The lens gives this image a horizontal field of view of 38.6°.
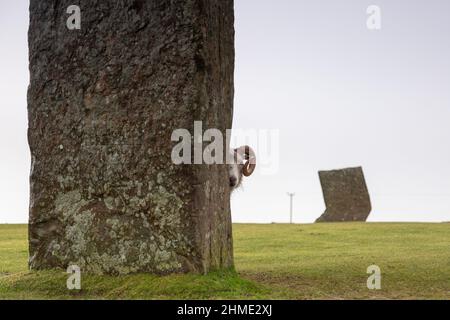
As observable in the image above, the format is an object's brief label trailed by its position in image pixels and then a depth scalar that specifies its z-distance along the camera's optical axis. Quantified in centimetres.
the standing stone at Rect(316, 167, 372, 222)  2588
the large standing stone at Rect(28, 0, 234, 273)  729
